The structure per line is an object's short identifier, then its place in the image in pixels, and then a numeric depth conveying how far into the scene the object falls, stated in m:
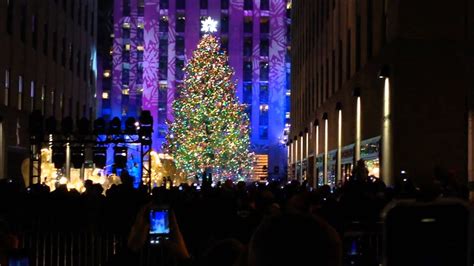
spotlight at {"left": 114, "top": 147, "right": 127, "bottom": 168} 26.33
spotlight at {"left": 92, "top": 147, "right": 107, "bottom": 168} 26.88
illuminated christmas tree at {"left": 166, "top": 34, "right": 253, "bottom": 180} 64.50
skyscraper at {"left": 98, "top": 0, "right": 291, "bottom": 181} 87.44
